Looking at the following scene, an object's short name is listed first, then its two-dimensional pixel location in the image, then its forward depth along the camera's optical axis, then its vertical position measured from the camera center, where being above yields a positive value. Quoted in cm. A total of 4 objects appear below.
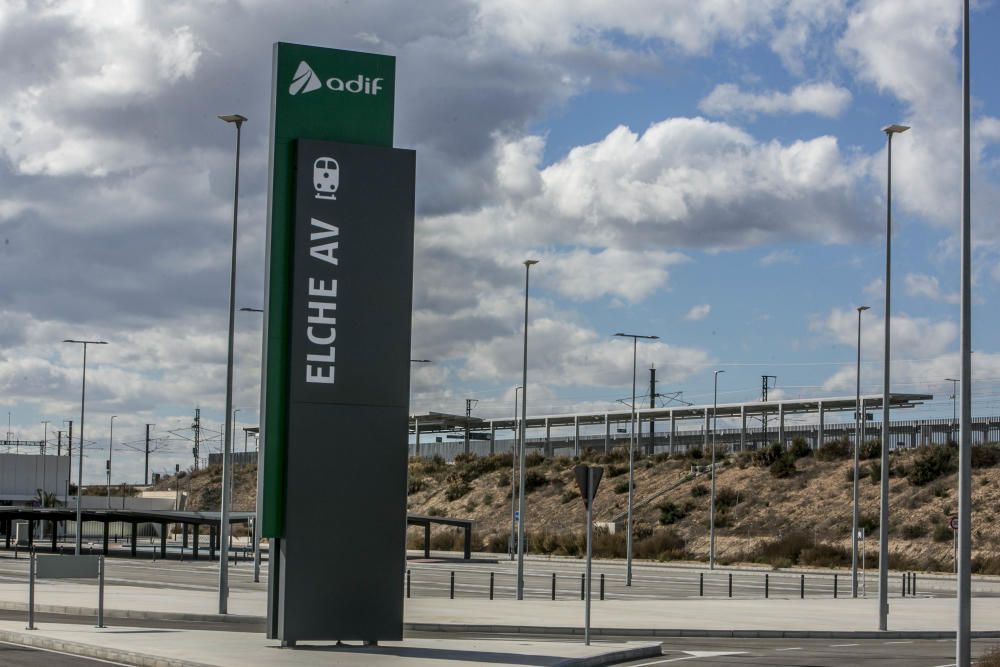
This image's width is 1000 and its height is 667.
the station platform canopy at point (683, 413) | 9006 +245
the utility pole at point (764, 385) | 12321 +572
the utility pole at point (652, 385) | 12719 +556
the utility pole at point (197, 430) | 14950 +25
